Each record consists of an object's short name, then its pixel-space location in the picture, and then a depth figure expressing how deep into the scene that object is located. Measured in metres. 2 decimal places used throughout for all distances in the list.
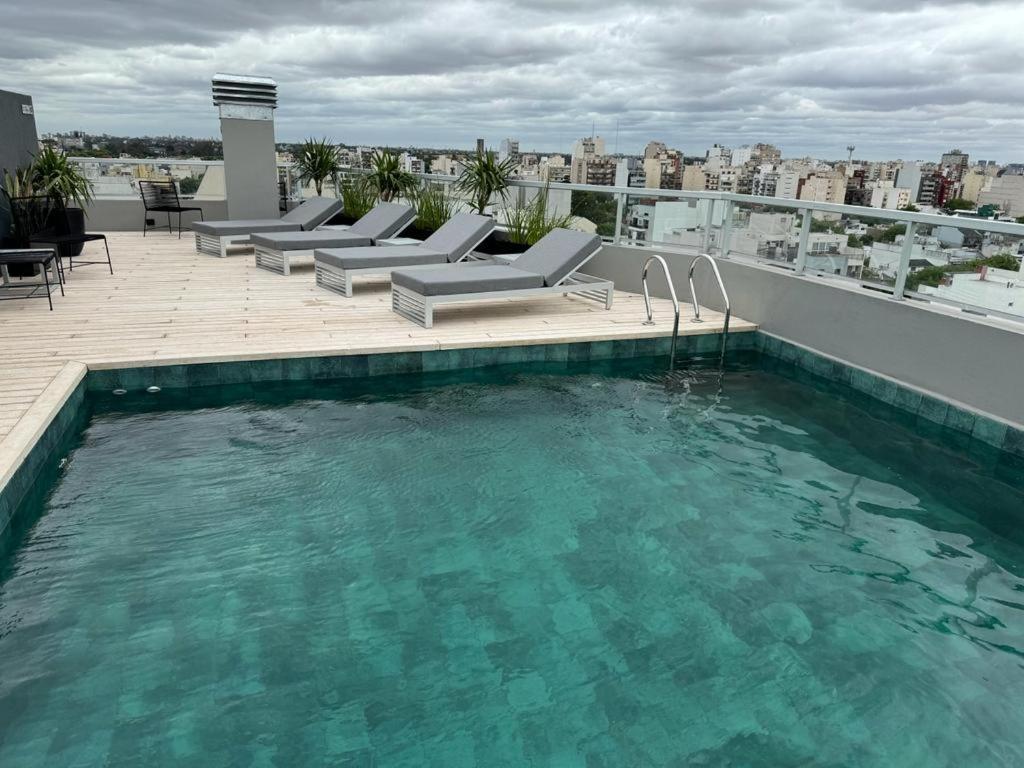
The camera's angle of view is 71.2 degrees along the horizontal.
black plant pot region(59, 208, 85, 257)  8.44
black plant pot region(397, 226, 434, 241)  9.63
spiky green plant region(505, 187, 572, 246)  8.43
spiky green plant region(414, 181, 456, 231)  9.63
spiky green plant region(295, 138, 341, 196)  11.92
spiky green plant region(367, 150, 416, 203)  10.70
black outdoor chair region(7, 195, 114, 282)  7.57
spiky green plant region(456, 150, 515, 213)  9.06
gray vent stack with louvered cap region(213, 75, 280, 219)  10.66
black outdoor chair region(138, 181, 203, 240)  11.79
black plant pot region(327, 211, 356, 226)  10.92
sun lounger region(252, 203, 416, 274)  8.49
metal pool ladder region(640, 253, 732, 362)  6.07
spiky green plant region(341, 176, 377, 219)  10.86
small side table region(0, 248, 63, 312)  6.25
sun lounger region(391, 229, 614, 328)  6.24
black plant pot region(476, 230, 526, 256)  8.55
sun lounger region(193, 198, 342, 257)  9.62
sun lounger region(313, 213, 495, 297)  7.32
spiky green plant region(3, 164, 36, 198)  7.79
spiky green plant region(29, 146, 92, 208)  8.02
